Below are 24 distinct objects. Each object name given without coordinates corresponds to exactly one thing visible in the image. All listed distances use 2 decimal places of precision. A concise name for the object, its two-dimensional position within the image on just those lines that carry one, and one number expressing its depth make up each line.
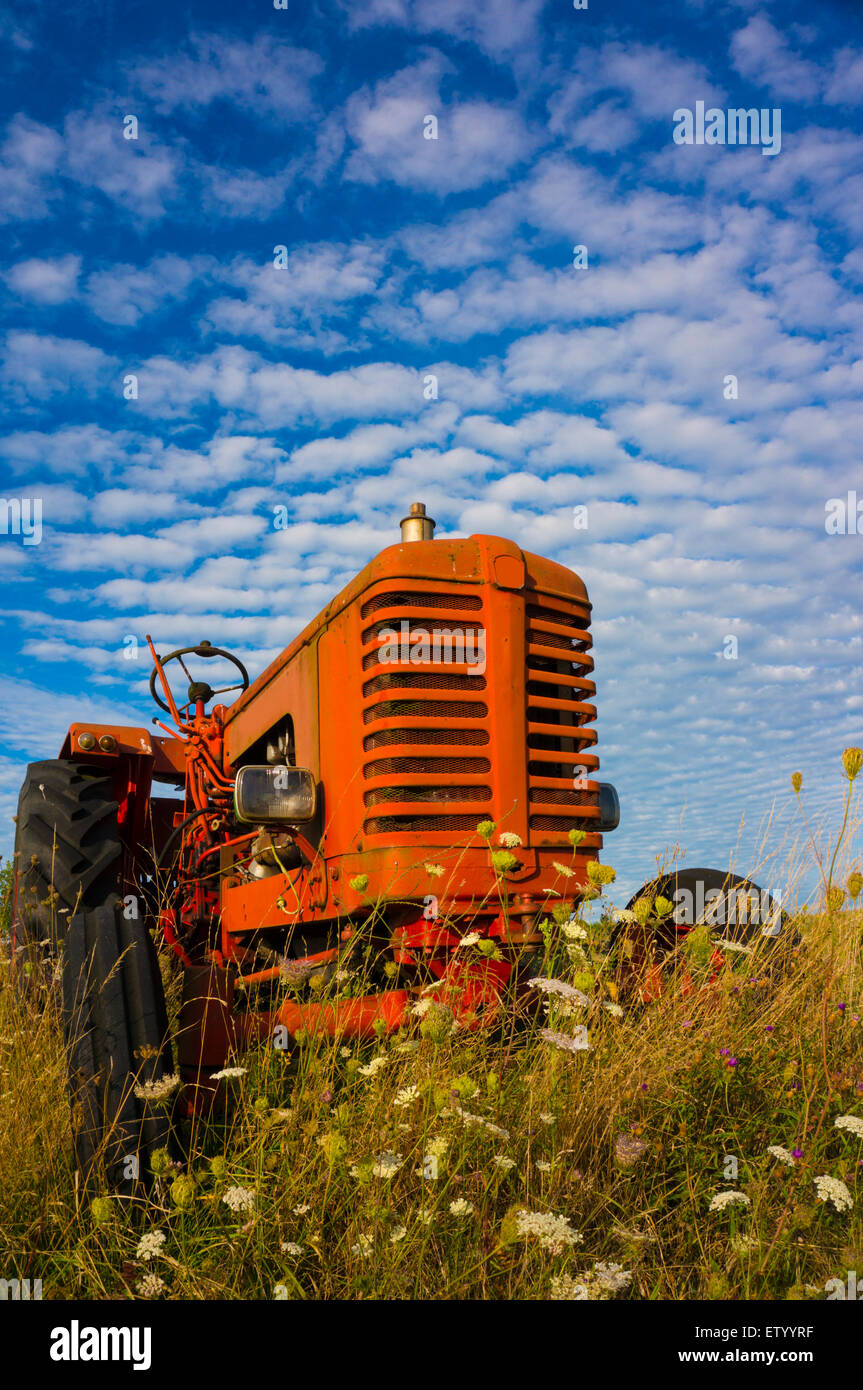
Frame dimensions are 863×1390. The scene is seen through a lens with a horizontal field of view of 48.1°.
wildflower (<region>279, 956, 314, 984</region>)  2.85
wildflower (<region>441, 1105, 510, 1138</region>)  2.25
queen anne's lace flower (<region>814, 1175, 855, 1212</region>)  2.21
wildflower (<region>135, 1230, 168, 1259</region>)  2.04
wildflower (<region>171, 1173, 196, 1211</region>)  2.04
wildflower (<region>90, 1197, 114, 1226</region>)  2.09
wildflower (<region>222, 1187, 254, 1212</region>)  2.09
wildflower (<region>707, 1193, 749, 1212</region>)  2.20
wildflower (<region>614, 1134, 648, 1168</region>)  2.29
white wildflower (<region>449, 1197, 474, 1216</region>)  2.03
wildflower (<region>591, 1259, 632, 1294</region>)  1.95
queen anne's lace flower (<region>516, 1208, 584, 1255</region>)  1.92
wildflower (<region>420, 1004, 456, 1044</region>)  2.37
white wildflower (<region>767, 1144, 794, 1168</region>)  2.37
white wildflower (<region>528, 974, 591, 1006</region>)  2.49
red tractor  2.67
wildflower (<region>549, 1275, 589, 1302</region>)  1.94
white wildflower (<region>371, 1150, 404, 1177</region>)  2.12
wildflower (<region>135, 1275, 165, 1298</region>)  2.02
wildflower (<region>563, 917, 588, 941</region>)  2.86
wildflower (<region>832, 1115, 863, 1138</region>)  2.39
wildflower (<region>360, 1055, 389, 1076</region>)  2.56
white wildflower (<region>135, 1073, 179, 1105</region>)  2.28
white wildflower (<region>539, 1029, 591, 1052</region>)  2.38
